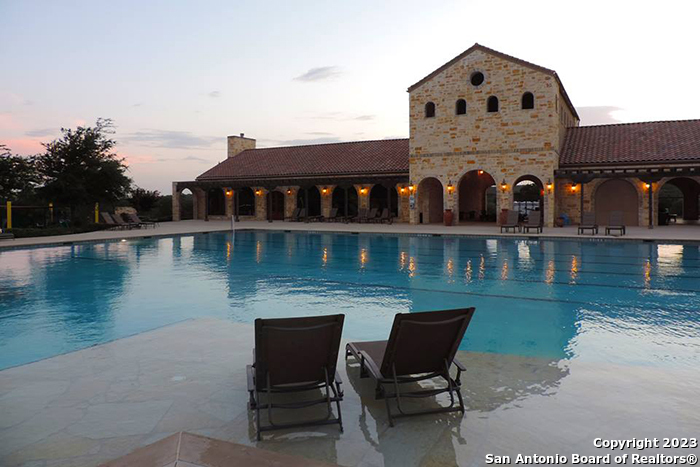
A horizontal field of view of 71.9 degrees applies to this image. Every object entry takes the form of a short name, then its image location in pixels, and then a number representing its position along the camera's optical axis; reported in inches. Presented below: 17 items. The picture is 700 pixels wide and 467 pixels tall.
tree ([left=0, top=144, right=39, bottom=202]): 737.0
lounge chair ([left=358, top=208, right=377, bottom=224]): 1014.2
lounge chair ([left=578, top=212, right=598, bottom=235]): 690.8
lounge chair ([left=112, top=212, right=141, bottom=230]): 898.1
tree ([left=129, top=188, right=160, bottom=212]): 1267.2
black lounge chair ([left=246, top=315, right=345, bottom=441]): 120.3
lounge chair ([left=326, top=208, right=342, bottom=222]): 1099.9
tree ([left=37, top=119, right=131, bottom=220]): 935.7
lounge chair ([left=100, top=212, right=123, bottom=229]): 886.4
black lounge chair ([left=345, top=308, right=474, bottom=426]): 127.3
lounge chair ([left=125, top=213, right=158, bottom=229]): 941.8
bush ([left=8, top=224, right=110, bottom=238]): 770.2
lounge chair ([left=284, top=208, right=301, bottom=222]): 1124.5
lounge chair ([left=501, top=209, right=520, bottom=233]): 751.5
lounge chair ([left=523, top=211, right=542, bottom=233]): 746.2
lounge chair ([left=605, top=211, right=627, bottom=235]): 687.7
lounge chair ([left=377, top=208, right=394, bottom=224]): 999.5
